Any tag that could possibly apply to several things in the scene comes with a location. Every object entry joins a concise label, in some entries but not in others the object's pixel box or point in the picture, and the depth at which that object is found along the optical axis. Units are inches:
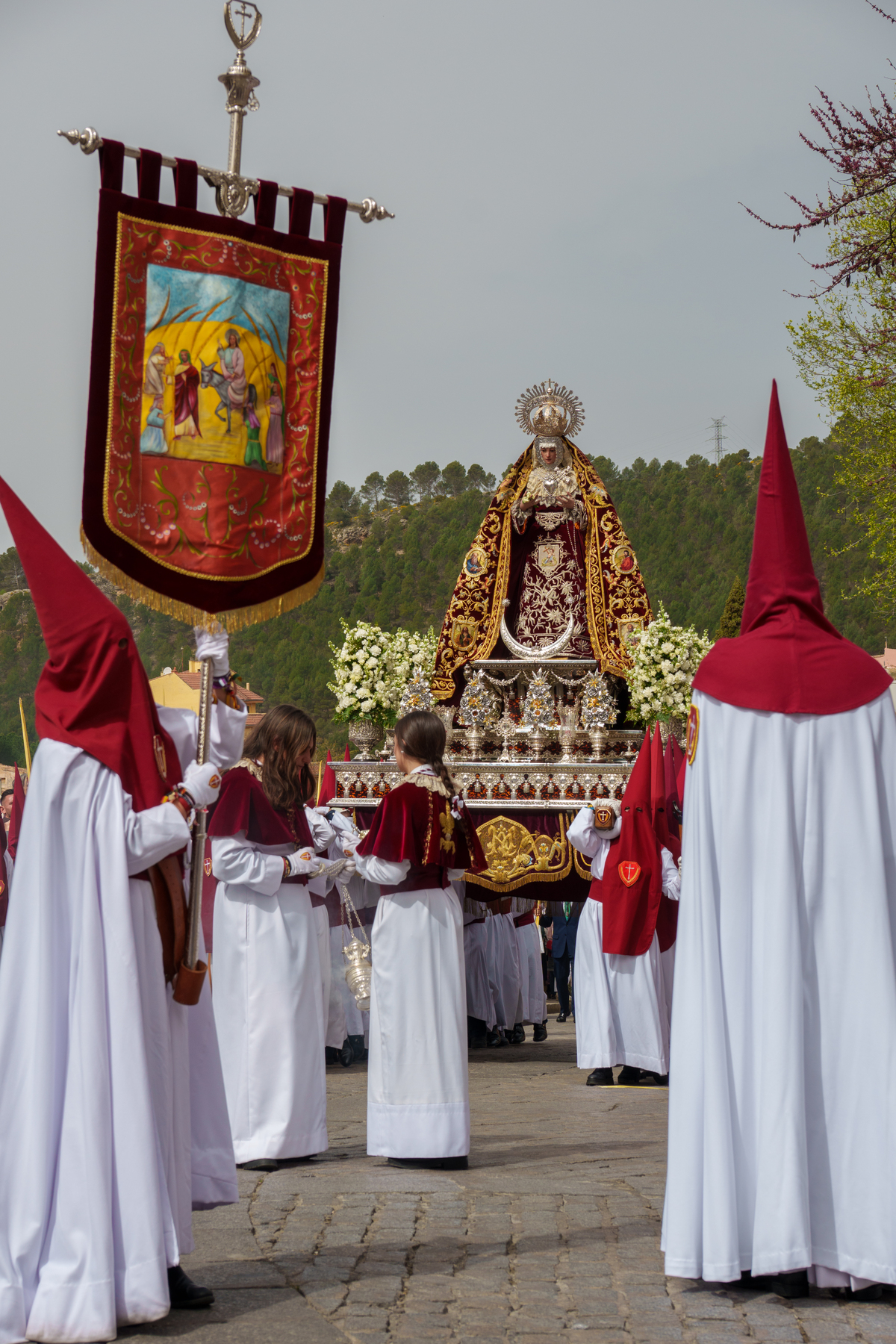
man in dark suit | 643.5
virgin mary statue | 471.8
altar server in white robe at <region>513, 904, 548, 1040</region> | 518.0
